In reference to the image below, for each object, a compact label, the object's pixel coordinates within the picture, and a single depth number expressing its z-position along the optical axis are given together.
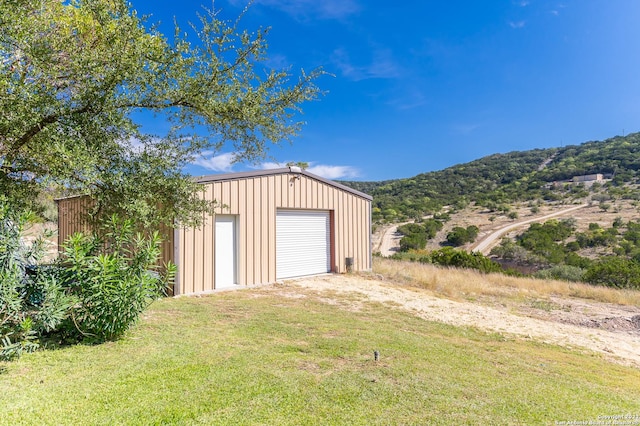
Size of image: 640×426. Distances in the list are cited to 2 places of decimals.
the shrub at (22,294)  4.04
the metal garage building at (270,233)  9.70
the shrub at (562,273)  16.44
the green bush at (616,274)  14.07
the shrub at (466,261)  17.95
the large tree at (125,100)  4.82
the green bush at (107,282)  4.61
